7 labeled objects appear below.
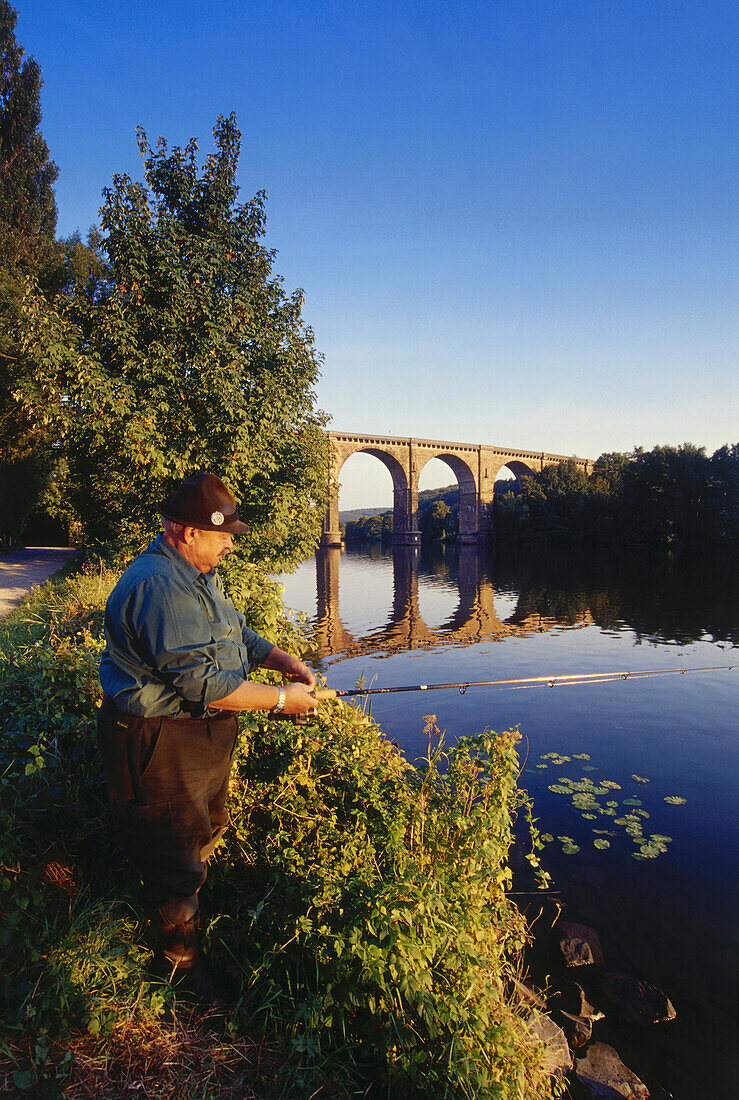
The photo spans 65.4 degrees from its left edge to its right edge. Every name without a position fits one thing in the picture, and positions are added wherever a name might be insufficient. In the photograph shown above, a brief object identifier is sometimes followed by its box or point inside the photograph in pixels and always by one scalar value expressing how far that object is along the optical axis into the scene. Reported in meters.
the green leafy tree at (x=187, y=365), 10.73
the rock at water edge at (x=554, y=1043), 2.97
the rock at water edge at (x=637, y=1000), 3.61
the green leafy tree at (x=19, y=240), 19.80
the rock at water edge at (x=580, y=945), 4.05
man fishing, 2.18
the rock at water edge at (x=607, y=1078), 3.07
